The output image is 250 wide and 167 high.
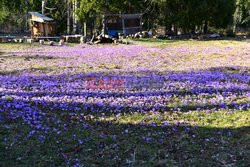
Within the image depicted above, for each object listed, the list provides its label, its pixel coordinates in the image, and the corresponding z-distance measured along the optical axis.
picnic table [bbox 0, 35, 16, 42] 37.24
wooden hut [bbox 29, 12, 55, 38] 40.97
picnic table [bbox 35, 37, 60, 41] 38.62
